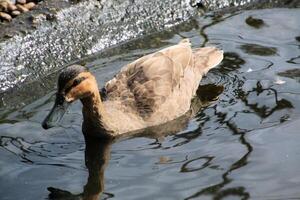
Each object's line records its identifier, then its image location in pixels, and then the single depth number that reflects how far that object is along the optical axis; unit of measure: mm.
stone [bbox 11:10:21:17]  11949
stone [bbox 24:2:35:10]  12183
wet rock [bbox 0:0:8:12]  11908
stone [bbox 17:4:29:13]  12071
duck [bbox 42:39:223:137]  9022
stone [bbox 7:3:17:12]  12029
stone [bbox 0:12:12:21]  11788
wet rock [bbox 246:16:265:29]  12358
